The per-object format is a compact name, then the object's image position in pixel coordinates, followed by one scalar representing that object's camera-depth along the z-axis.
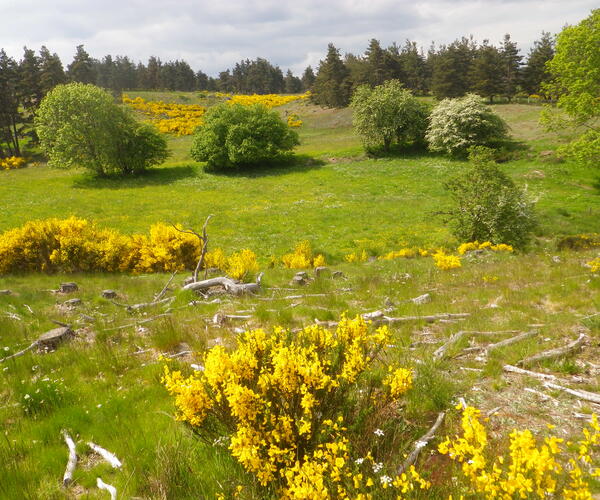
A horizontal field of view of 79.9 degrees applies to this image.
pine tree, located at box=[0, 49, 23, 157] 53.03
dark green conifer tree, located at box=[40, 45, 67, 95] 61.05
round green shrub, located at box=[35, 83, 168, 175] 38.94
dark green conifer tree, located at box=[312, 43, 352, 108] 76.81
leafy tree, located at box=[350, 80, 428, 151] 43.69
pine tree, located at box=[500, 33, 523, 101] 75.06
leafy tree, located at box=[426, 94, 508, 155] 39.16
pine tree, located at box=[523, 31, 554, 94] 70.62
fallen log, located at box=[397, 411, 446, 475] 3.23
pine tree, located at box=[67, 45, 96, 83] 80.75
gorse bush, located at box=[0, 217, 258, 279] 15.55
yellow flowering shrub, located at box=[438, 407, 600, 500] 2.24
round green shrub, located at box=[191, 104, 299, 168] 42.22
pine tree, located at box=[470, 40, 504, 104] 68.19
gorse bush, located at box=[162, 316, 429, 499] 2.84
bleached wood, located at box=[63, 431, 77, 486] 3.70
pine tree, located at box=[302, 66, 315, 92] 126.56
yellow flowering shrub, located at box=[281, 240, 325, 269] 17.62
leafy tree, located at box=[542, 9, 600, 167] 21.42
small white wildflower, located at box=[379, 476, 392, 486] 2.57
